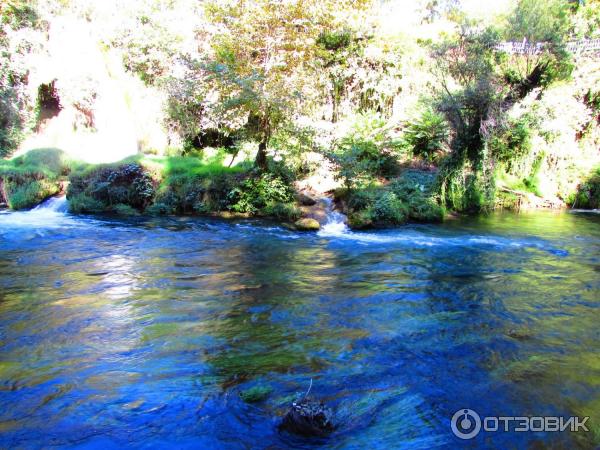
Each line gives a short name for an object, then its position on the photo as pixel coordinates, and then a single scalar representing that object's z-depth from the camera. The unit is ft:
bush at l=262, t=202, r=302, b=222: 43.73
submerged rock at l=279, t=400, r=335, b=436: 12.23
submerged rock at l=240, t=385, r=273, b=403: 13.79
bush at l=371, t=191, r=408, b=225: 42.45
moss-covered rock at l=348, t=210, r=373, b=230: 41.22
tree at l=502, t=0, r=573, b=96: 54.60
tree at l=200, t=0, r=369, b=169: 41.83
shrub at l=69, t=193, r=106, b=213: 47.06
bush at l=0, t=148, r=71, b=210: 48.24
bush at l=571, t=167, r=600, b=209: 53.36
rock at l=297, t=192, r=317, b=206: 46.14
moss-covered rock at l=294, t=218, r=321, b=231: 40.60
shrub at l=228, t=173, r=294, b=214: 45.62
